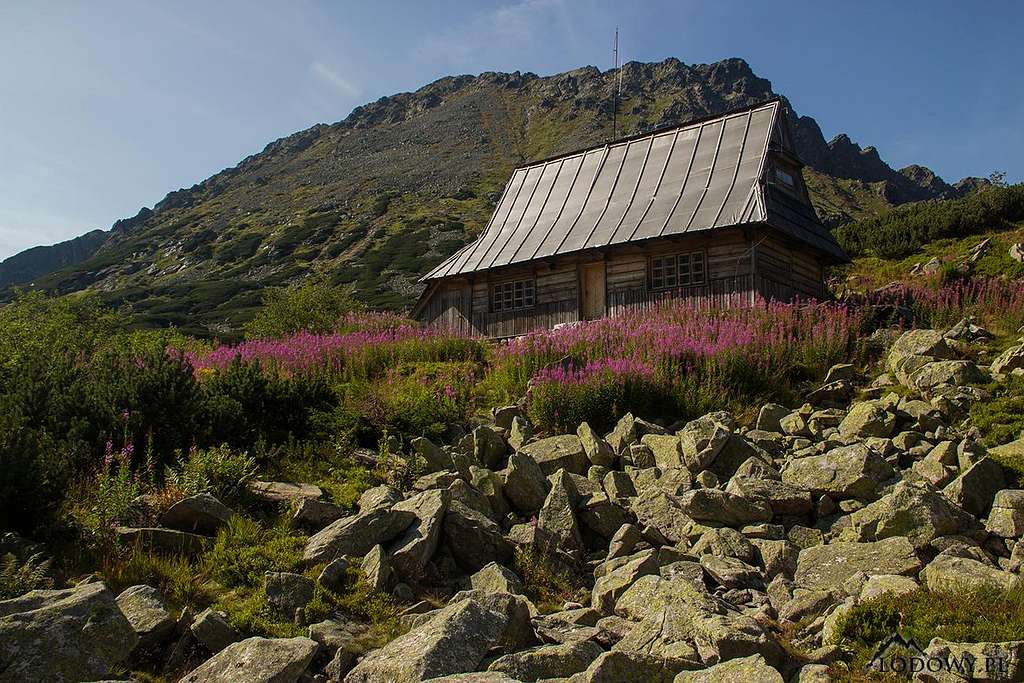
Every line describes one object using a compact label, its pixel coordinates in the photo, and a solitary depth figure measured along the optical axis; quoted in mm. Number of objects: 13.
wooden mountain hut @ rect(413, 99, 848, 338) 17859
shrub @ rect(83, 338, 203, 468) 7496
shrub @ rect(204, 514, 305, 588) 5492
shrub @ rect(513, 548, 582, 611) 5926
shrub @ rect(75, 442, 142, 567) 5559
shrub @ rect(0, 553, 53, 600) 4594
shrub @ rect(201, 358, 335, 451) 8406
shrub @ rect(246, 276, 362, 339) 23772
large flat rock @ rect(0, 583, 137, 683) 3758
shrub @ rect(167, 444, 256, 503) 6543
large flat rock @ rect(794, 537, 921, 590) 5508
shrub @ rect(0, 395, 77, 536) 5555
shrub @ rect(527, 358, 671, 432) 9828
